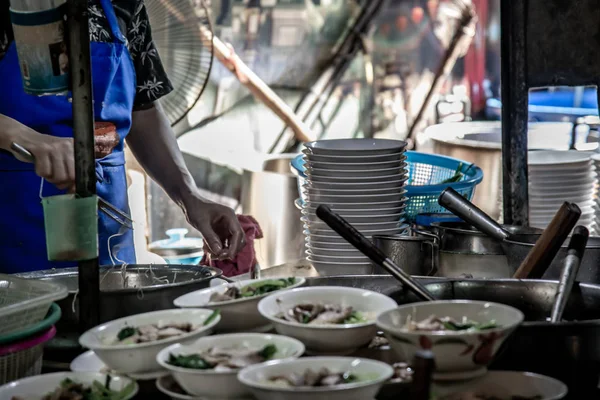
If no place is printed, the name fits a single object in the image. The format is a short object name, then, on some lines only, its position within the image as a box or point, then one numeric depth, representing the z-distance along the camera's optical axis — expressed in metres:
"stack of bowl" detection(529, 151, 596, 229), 3.74
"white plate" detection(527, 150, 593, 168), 3.72
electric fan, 4.46
